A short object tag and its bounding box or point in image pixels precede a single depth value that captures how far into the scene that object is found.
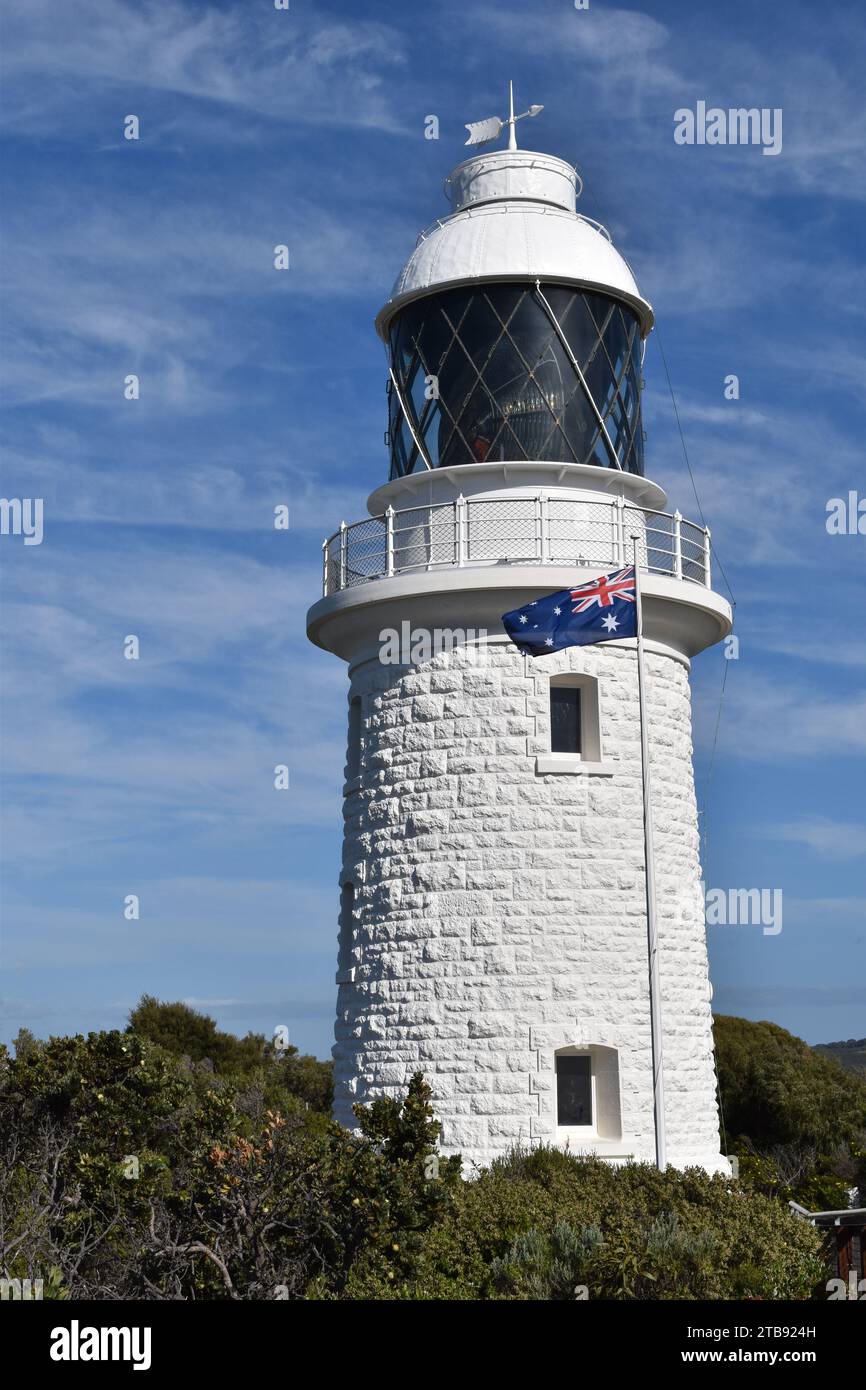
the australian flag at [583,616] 15.24
